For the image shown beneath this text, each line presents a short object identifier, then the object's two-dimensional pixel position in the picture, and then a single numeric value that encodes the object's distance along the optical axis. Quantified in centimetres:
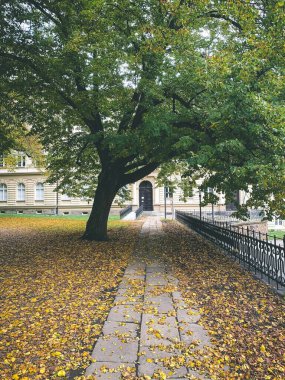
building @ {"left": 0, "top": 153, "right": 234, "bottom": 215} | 3825
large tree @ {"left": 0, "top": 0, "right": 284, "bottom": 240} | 708
